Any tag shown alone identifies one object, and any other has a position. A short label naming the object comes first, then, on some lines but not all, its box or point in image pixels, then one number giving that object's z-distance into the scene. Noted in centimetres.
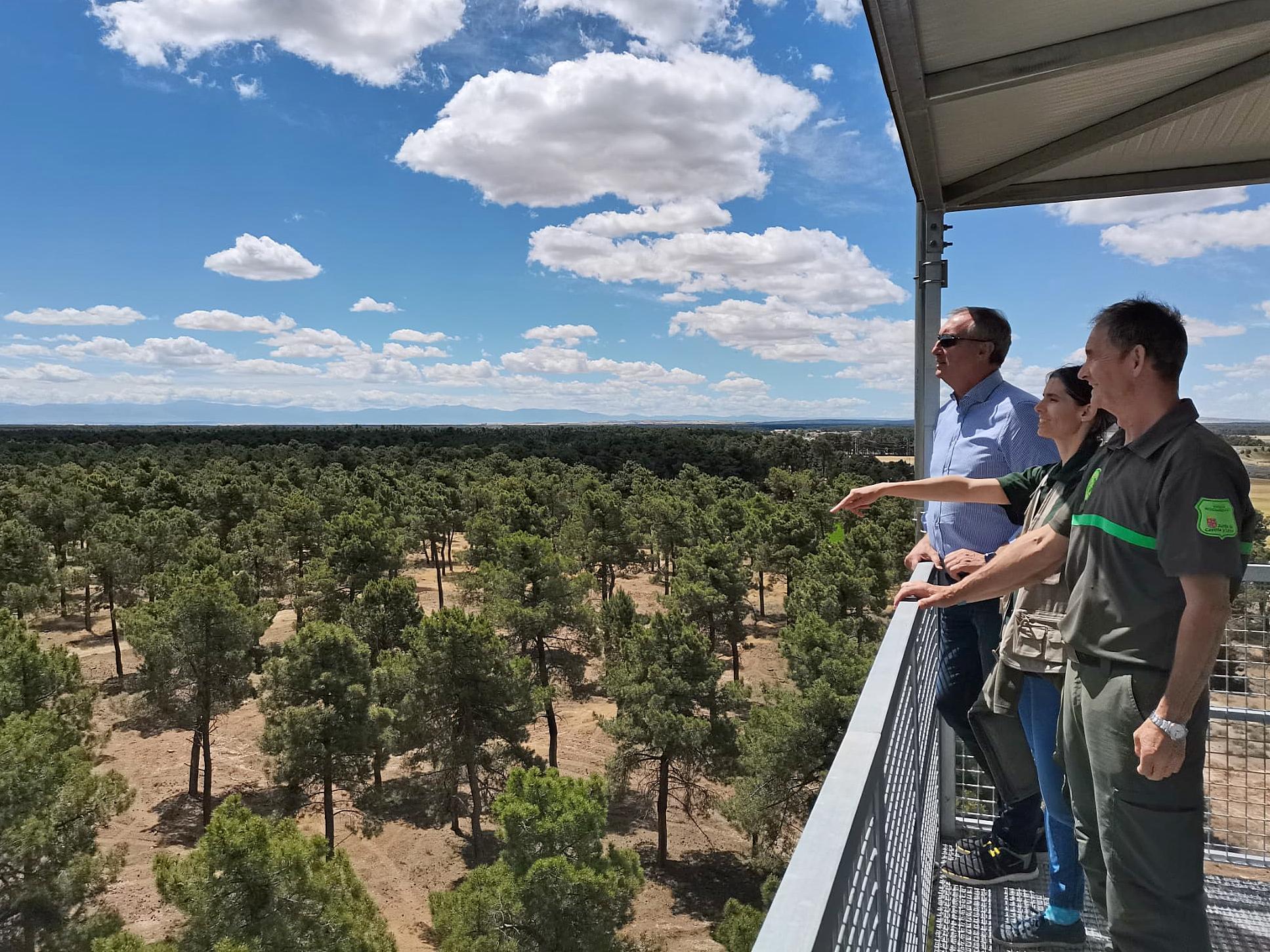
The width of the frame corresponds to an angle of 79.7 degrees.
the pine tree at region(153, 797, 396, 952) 888
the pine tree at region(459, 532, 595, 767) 2019
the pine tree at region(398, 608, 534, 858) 1602
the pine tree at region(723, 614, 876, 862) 1459
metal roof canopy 240
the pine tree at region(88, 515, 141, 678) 2472
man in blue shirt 315
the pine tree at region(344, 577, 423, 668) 2105
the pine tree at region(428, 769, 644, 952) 1056
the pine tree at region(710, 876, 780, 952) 1184
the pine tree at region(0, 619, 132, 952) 1079
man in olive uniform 180
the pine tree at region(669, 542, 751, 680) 2366
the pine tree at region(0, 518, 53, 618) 2353
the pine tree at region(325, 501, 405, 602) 2503
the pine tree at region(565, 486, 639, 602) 3069
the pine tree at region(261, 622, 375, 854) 1519
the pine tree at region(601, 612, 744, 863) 1616
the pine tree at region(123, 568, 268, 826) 1673
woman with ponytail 249
